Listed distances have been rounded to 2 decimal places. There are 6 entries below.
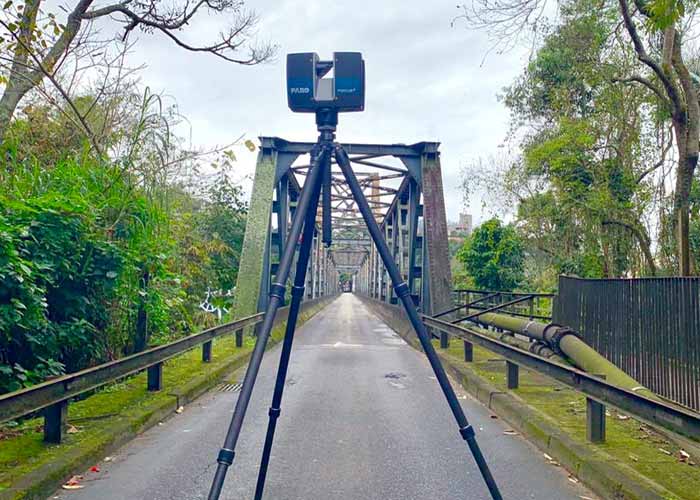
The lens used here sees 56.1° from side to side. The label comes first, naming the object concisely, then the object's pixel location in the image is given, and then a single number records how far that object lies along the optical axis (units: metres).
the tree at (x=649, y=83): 11.70
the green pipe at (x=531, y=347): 8.13
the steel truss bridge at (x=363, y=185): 14.45
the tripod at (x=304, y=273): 2.81
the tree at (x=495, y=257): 23.42
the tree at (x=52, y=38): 6.90
